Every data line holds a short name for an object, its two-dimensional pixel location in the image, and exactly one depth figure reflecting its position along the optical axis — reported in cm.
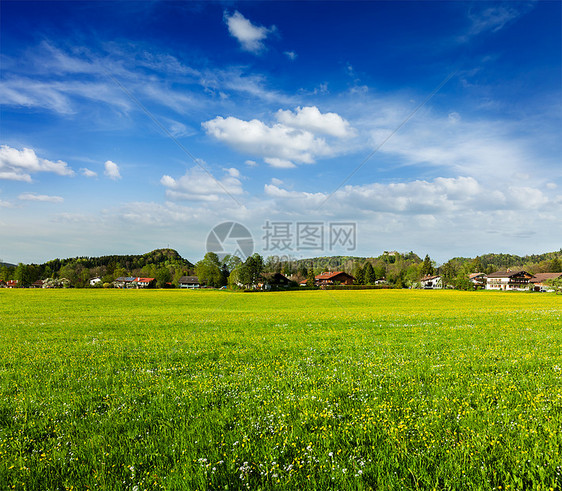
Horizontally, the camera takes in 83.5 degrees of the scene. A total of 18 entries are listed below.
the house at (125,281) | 17915
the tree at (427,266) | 18125
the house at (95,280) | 17688
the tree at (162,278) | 15538
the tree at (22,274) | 16038
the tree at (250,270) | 11062
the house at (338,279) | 14850
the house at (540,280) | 14820
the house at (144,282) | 16420
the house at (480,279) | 17375
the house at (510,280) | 16212
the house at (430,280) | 19282
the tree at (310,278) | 14188
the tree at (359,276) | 14688
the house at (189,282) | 19029
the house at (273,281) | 12031
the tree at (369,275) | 14390
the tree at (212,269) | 14088
